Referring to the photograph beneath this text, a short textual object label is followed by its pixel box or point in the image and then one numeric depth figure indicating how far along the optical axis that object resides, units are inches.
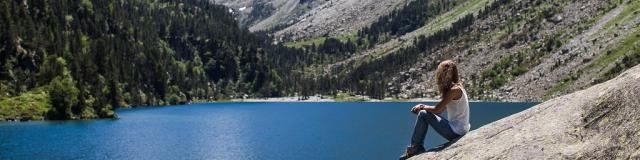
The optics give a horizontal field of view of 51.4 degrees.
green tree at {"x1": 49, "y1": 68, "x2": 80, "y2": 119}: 6574.8
